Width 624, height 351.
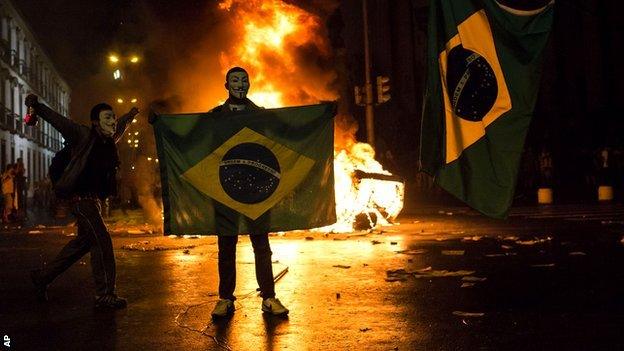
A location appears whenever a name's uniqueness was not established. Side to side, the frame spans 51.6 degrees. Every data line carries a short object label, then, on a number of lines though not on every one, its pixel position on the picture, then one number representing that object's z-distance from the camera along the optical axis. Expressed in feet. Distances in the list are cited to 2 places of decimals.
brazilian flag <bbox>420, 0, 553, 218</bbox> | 15.12
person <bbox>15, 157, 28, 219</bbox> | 68.76
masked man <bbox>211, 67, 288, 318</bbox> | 17.72
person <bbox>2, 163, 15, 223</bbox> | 67.15
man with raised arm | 19.61
